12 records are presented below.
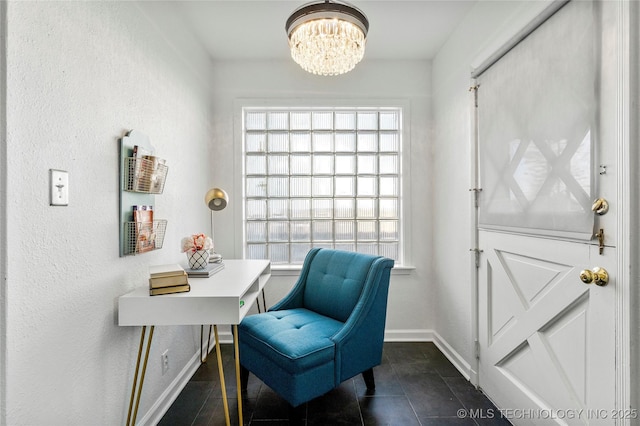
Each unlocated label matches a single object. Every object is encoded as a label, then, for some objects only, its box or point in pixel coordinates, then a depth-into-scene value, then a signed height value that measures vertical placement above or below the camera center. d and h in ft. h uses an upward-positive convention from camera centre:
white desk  4.40 -1.38
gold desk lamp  7.54 +0.38
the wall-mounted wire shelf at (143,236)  5.00 -0.38
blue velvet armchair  5.26 -2.28
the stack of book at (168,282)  4.55 -1.04
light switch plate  3.58 +0.33
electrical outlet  6.05 -2.97
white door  3.87 -0.09
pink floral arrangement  5.94 -0.57
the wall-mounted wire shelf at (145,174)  5.02 +0.70
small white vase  5.86 -0.87
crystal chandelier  5.00 +3.09
